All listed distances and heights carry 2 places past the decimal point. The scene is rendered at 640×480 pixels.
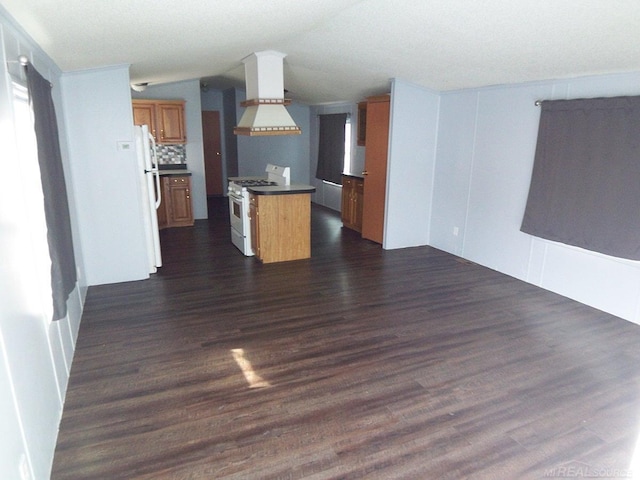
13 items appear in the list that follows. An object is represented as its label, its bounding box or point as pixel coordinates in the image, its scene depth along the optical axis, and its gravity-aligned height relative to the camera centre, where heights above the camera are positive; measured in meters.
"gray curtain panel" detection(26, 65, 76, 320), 2.32 -0.32
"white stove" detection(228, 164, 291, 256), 5.54 -0.80
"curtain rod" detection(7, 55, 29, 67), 2.16 +0.39
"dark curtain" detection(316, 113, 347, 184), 8.37 -0.11
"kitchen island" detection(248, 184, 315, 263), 5.20 -0.99
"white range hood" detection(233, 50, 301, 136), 5.22 +0.51
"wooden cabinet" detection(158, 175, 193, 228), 7.03 -1.03
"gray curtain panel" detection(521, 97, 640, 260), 3.60 -0.29
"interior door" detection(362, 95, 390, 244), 5.84 -0.34
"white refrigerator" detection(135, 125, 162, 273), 4.62 -0.55
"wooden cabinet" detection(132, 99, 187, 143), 6.79 +0.35
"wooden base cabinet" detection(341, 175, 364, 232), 6.80 -0.96
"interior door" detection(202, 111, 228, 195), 9.91 -0.25
